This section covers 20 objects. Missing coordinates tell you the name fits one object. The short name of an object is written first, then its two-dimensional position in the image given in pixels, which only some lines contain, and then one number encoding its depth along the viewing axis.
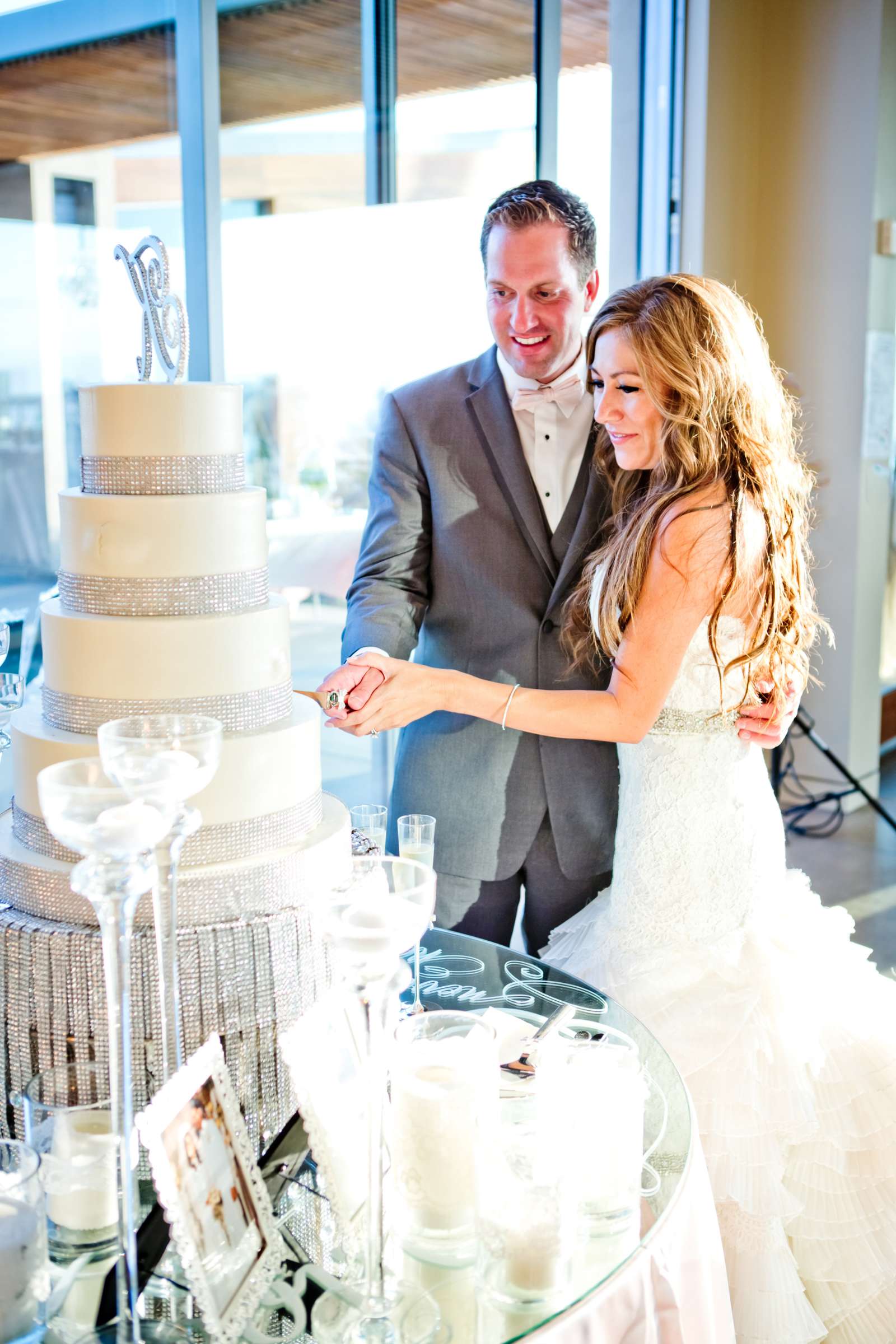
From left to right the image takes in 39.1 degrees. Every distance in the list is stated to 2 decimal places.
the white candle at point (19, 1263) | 1.04
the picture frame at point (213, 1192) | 1.01
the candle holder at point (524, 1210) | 1.12
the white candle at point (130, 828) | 0.96
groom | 2.23
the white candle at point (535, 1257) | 1.13
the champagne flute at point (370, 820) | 1.67
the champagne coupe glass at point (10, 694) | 1.93
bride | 1.73
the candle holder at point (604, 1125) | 1.17
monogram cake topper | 1.38
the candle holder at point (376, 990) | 1.00
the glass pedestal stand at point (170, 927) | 1.07
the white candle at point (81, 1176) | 1.17
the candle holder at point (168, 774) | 1.04
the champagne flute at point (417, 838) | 1.66
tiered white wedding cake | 1.29
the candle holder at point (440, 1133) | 1.16
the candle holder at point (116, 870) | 0.96
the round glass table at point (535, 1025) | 1.14
